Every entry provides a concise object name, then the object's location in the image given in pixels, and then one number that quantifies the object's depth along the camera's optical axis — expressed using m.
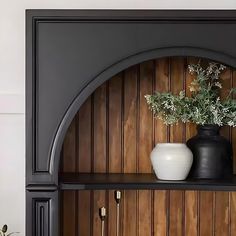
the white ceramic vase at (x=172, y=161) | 2.94
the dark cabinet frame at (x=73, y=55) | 2.86
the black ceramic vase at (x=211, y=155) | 2.98
